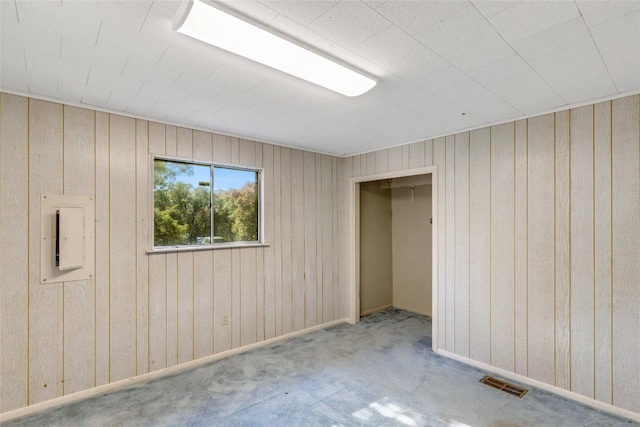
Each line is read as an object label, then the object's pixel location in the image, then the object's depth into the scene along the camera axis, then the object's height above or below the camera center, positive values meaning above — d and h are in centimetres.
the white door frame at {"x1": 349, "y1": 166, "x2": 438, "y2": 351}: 468 -47
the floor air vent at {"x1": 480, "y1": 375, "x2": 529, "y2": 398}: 279 -152
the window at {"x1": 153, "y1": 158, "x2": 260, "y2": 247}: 325 +12
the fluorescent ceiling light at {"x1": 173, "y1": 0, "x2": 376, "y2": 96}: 151 +89
